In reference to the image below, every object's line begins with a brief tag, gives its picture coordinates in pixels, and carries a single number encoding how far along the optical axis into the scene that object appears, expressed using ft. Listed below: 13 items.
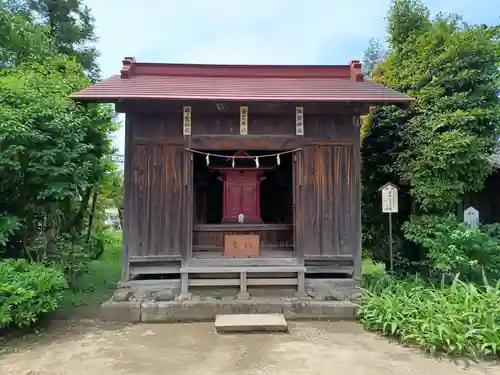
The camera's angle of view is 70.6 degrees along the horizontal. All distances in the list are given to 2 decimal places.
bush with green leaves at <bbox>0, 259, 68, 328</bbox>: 15.72
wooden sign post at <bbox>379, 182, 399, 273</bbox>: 22.98
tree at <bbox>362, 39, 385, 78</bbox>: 110.01
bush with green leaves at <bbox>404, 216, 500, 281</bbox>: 20.57
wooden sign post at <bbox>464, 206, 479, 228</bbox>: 23.67
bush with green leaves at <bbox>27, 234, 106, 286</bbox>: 21.29
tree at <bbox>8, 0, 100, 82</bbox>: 48.10
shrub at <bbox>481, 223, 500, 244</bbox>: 22.45
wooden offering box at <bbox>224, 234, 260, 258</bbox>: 24.67
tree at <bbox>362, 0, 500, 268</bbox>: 21.94
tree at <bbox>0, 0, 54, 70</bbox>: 27.63
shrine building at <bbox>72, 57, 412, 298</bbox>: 22.34
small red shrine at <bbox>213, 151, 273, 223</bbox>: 30.09
